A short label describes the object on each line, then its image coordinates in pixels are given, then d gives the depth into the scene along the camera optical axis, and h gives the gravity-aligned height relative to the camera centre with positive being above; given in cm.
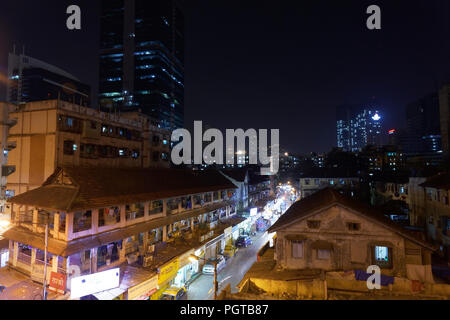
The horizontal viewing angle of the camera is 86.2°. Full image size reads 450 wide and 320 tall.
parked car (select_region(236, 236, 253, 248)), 3453 -1003
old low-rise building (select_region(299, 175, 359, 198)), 5552 -244
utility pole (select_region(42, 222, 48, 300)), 1439 -708
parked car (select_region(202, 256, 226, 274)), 2530 -1005
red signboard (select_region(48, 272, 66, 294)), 1521 -708
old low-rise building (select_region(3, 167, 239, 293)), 1636 -429
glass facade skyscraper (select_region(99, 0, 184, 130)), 9962 +4878
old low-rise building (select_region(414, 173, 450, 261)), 2627 -436
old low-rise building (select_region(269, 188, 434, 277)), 1595 -484
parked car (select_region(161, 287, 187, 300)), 1909 -978
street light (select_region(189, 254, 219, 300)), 2046 -725
